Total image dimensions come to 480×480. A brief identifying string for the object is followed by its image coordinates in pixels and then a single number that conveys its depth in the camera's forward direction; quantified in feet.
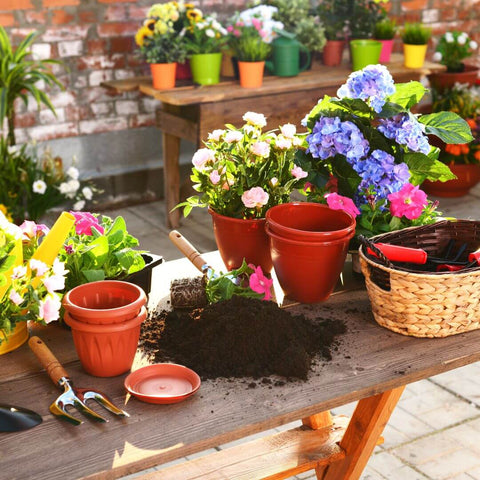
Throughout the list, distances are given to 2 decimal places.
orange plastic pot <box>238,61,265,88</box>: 13.92
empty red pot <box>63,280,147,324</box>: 4.78
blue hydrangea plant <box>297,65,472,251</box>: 5.89
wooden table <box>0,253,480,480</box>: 4.14
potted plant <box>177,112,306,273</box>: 6.11
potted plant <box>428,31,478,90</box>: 17.81
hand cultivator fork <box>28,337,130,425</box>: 4.45
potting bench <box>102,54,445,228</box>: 13.67
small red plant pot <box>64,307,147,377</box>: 4.70
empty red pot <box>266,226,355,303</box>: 5.60
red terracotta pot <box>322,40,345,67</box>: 15.93
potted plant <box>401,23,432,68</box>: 15.81
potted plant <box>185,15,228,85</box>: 13.87
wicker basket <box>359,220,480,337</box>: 5.10
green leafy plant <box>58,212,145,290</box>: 5.42
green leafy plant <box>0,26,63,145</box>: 13.29
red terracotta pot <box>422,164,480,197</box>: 16.47
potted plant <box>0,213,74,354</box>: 4.61
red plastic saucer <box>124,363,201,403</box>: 4.58
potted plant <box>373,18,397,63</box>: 16.16
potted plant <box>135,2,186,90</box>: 13.76
